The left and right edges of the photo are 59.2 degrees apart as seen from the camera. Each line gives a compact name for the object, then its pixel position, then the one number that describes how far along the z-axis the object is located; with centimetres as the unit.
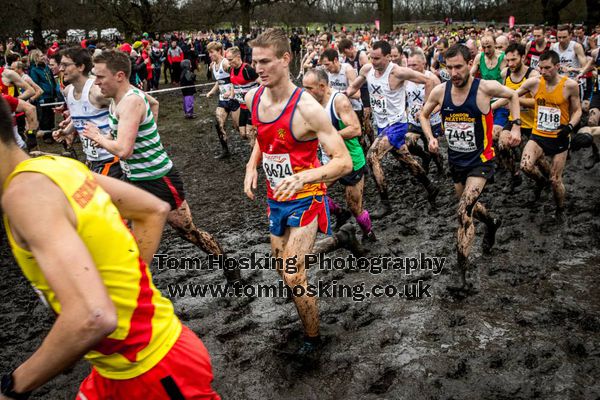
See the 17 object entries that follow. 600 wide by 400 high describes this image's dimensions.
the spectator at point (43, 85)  1230
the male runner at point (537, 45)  1078
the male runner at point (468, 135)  476
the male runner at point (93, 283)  131
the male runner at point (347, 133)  517
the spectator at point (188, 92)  1417
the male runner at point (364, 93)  962
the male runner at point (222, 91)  995
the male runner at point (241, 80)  922
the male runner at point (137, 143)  411
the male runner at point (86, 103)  512
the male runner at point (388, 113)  672
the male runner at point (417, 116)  749
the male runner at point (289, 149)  349
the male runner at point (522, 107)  688
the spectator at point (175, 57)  2150
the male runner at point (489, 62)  812
